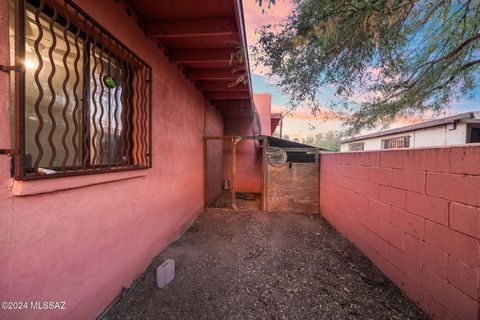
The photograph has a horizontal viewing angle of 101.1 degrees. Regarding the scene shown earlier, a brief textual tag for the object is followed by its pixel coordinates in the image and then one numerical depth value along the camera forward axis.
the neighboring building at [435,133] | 5.15
